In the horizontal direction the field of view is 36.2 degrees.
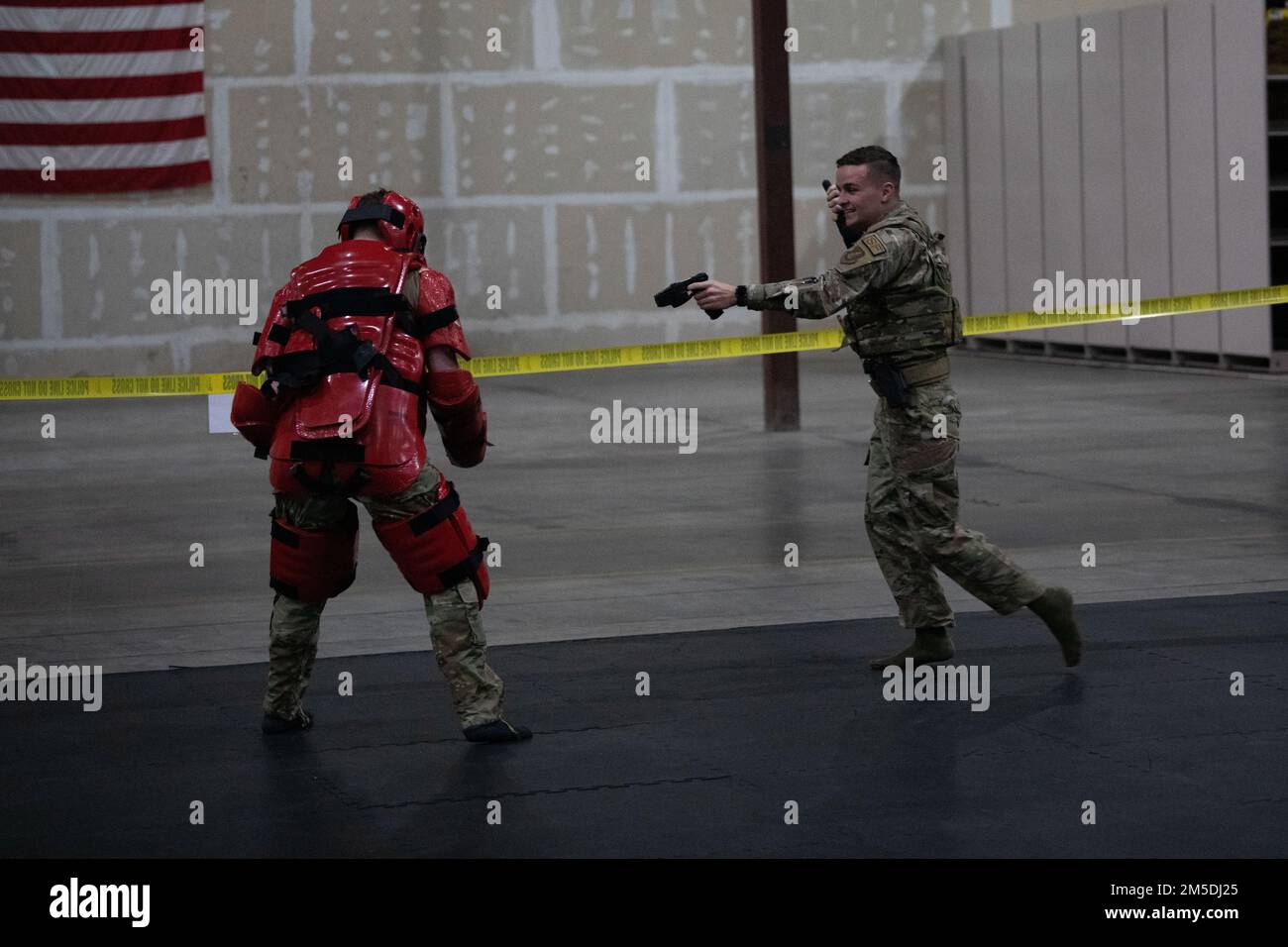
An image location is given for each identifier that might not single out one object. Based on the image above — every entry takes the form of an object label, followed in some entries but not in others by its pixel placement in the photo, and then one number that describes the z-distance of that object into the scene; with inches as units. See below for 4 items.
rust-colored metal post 691.4
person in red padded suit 256.7
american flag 905.5
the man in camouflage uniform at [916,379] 289.4
